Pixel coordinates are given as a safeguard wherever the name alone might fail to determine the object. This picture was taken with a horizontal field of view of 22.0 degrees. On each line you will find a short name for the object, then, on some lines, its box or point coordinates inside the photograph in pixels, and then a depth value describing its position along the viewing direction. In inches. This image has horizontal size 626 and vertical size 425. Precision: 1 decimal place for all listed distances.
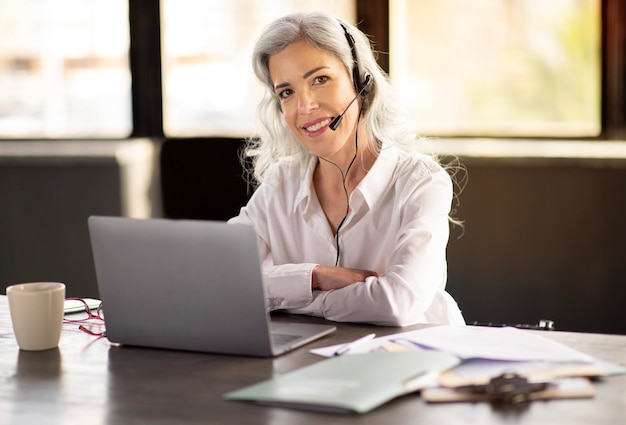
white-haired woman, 105.7
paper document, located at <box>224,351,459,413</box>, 77.0
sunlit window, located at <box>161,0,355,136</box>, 185.4
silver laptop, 85.2
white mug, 90.2
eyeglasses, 95.8
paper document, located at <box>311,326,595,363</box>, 82.2
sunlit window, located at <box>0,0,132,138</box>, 193.9
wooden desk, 76.1
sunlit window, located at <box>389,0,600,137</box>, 159.5
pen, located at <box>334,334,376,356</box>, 86.4
